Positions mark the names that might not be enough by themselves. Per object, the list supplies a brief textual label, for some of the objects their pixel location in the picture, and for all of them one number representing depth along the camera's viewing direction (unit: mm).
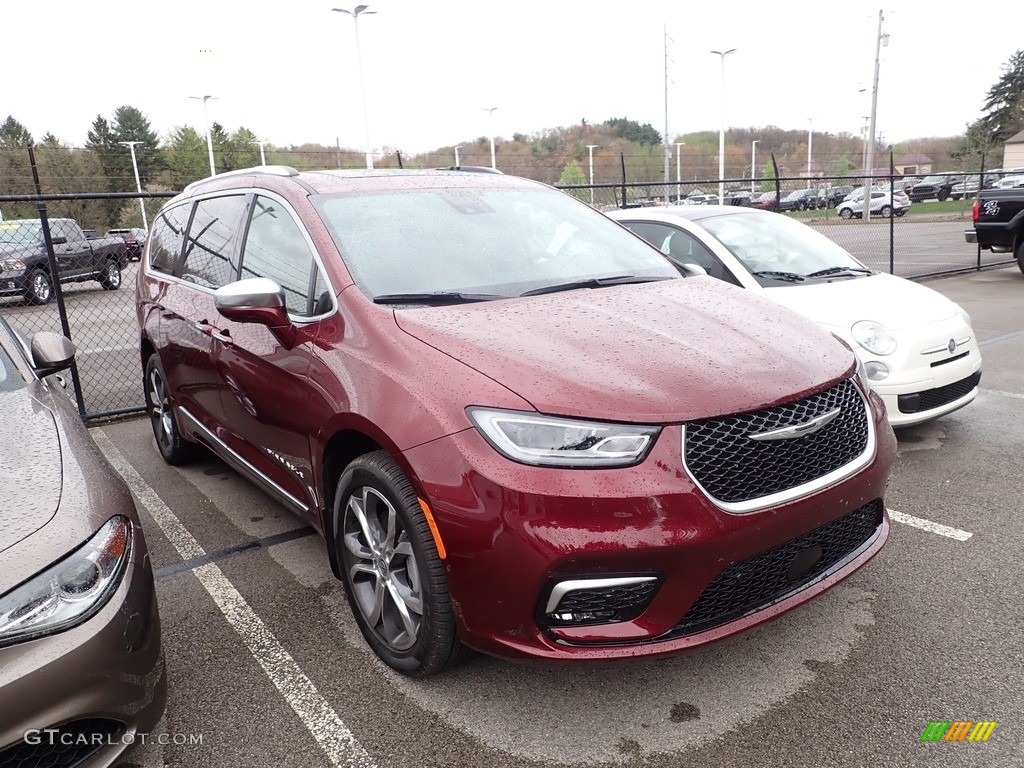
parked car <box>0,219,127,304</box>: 9992
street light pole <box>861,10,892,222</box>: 32897
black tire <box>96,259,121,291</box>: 10250
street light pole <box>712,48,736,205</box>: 39144
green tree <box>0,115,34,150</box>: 54281
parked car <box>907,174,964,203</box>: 39531
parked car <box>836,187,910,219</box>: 25694
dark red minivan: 2141
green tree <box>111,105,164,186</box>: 73312
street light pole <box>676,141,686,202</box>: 35512
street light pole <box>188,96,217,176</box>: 38969
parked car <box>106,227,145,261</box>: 17116
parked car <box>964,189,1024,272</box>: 11625
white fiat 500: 4637
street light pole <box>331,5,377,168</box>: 27141
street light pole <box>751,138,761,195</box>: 39712
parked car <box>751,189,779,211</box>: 24906
